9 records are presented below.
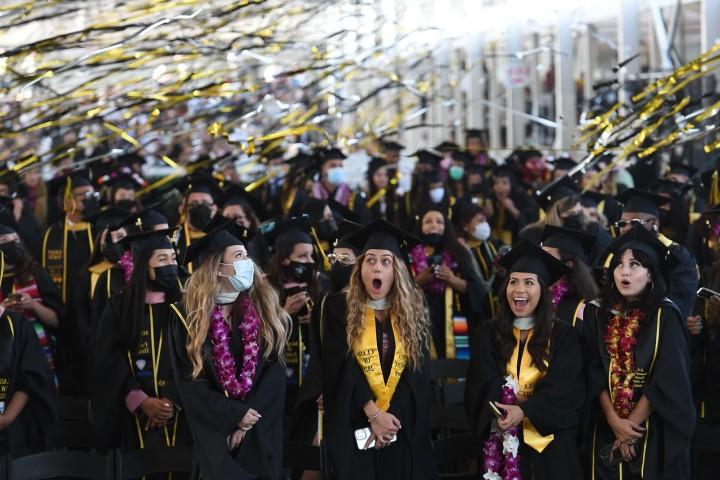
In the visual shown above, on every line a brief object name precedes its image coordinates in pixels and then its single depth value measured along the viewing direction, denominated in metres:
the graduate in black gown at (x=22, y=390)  13.12
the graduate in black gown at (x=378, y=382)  12.50
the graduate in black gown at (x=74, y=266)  17.08
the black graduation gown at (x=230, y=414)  11.48
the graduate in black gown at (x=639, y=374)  12.23
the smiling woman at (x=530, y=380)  12.13
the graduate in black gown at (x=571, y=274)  14.22
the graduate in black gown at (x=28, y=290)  15.74
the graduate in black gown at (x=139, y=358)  13.83
